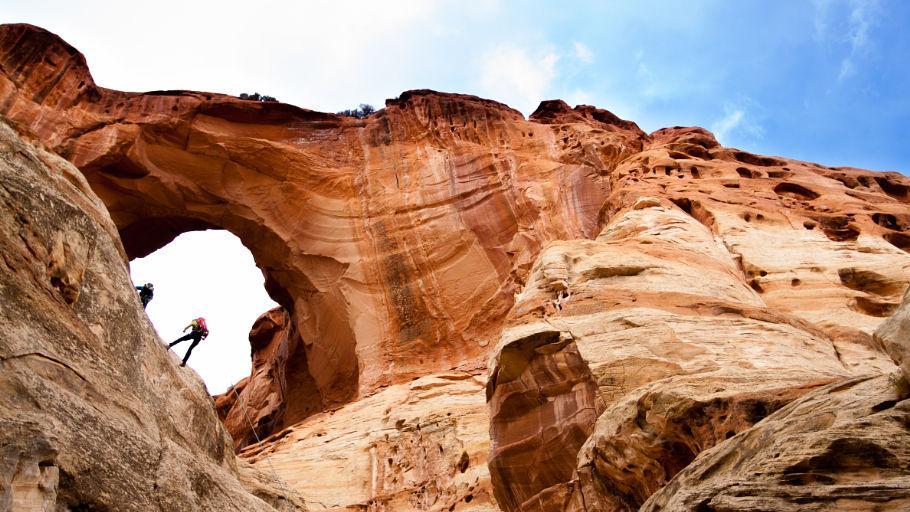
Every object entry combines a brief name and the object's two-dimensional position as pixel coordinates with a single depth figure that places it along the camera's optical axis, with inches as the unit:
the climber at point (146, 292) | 574.9
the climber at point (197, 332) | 570.6
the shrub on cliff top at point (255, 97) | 1357.2
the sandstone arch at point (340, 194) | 1013.2
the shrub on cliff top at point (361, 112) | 1454.2
